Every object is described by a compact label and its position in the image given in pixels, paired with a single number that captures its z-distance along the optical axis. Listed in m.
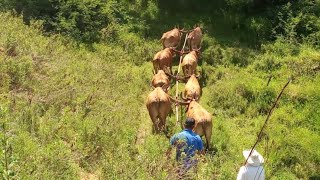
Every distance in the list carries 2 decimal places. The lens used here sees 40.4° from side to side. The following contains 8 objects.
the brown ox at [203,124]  8.66
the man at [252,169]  6.12
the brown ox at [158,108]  9.34
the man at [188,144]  6.20
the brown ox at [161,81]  10.80
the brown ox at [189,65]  12.25
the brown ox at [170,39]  13.97
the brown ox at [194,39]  14.23
